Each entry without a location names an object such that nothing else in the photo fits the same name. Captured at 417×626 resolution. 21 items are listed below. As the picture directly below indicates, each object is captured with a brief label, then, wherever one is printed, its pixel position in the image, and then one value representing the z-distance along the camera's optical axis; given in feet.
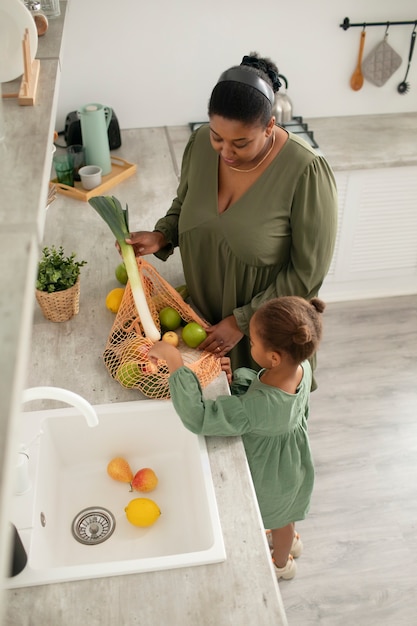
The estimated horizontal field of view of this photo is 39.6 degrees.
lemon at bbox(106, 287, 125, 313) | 5.75
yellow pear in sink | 4.99
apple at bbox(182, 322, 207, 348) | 5.32
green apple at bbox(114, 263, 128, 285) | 6.14
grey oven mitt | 9.45
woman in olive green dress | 4.48
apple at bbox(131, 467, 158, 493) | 4.89
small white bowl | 7.90
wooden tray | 7.85
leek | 5.24
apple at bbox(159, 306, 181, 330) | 5.54
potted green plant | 5.40
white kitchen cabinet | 9.43
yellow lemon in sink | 4.61
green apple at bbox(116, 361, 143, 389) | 4.89
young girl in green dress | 4.20
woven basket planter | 5.46
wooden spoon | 9.42
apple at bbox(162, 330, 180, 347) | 5.32
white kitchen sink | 4.18
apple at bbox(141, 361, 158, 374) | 4.88
